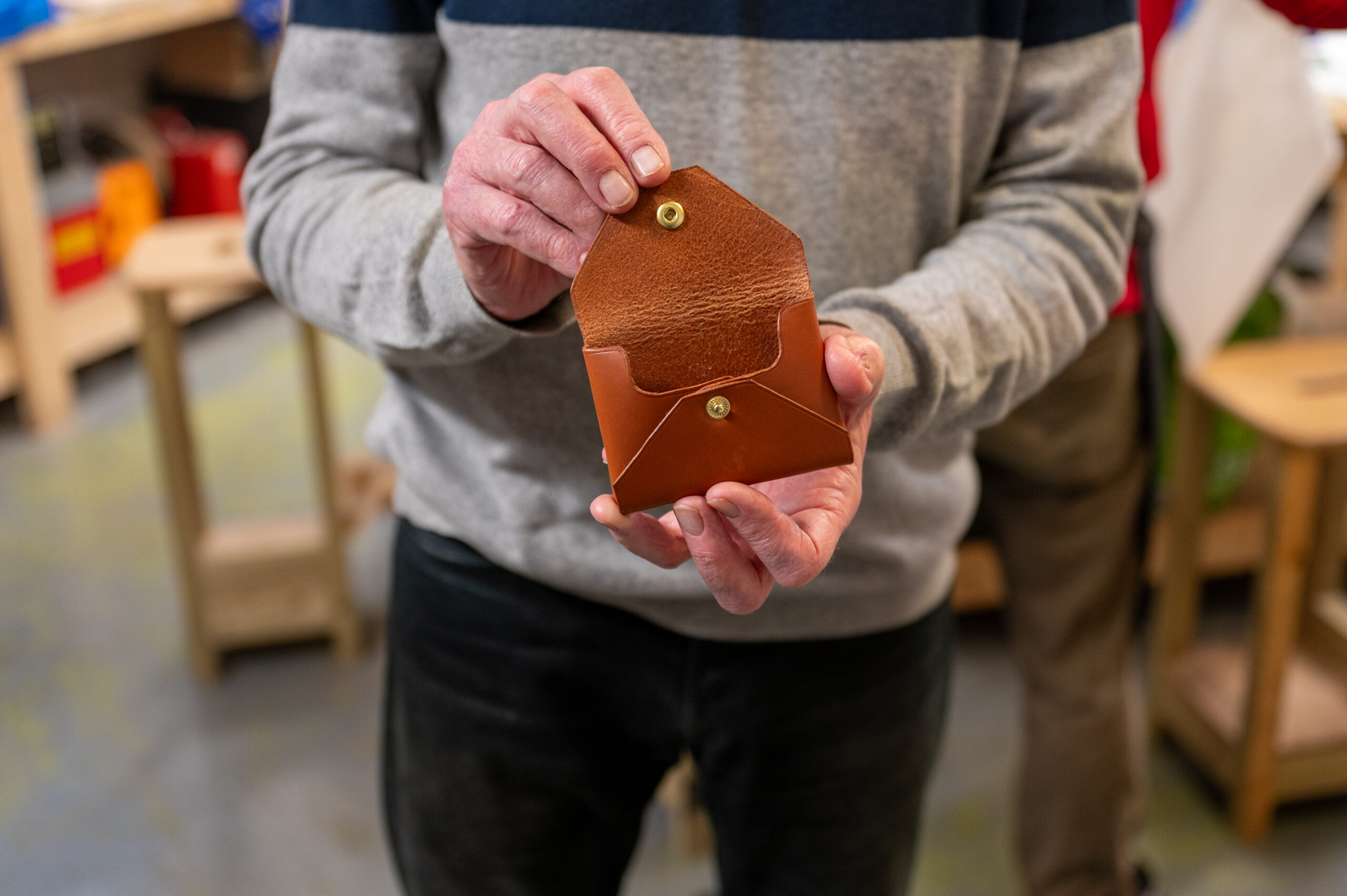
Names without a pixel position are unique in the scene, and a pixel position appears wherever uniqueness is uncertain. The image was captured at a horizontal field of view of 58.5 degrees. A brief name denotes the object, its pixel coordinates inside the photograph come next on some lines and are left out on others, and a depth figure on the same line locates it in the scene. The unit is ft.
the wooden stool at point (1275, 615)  5.16
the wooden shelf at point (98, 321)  10.02
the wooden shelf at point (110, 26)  9.16
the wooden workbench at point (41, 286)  9.05
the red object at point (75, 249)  9.96
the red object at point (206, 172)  11.12
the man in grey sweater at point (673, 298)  2.26
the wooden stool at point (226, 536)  6.47
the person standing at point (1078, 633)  4.77
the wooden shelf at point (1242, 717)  5.57
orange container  10.47
